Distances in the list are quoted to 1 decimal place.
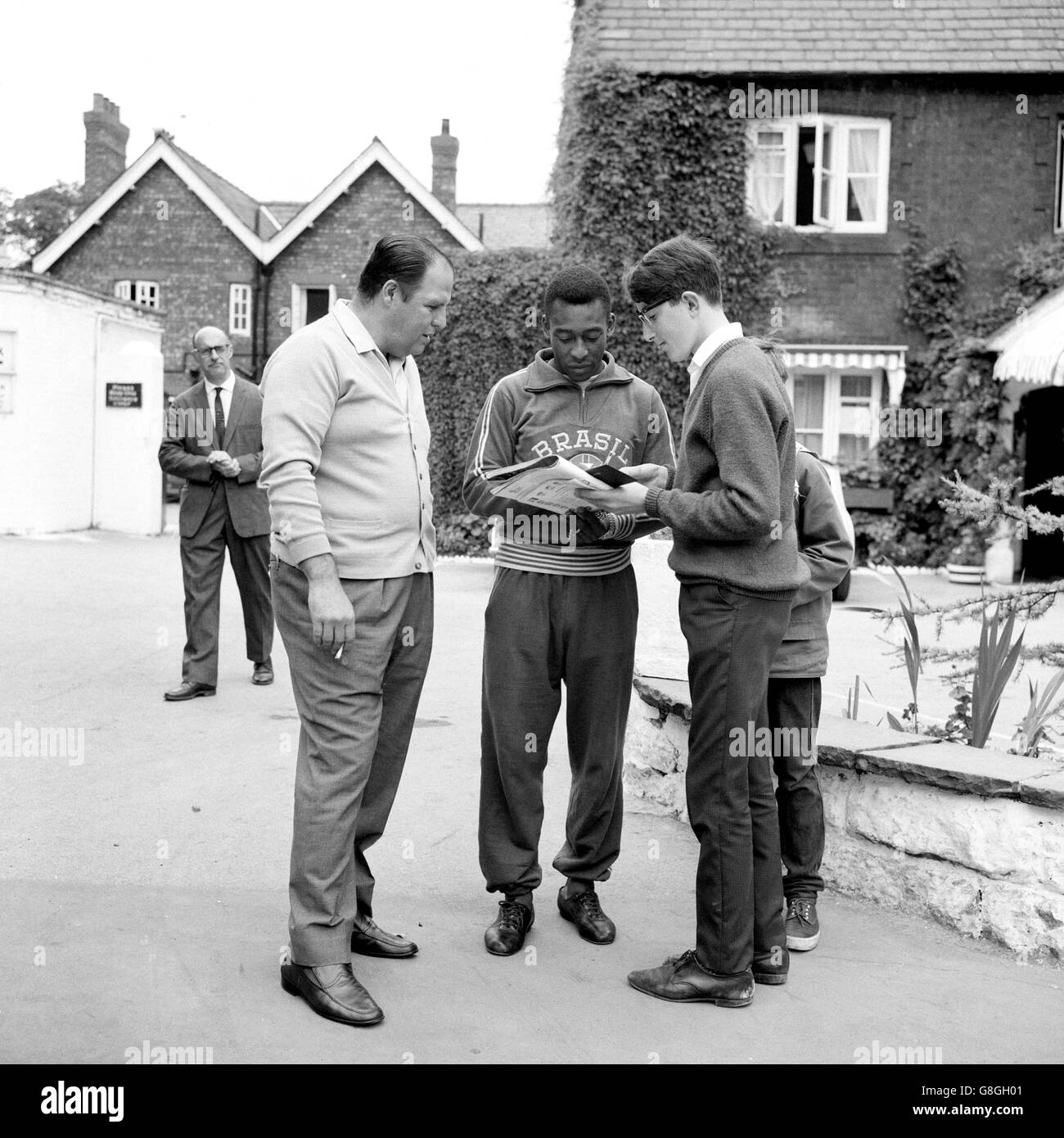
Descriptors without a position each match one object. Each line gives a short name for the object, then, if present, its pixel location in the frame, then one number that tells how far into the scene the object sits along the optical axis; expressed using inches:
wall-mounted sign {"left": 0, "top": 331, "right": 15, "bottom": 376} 749.3
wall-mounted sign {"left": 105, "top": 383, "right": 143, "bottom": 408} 819.4
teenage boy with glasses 137.8
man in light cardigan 137.4
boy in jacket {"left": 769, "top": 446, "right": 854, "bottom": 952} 164.7
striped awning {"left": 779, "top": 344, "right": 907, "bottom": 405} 728.3
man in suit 308.3
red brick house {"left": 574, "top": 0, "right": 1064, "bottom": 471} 711.7
